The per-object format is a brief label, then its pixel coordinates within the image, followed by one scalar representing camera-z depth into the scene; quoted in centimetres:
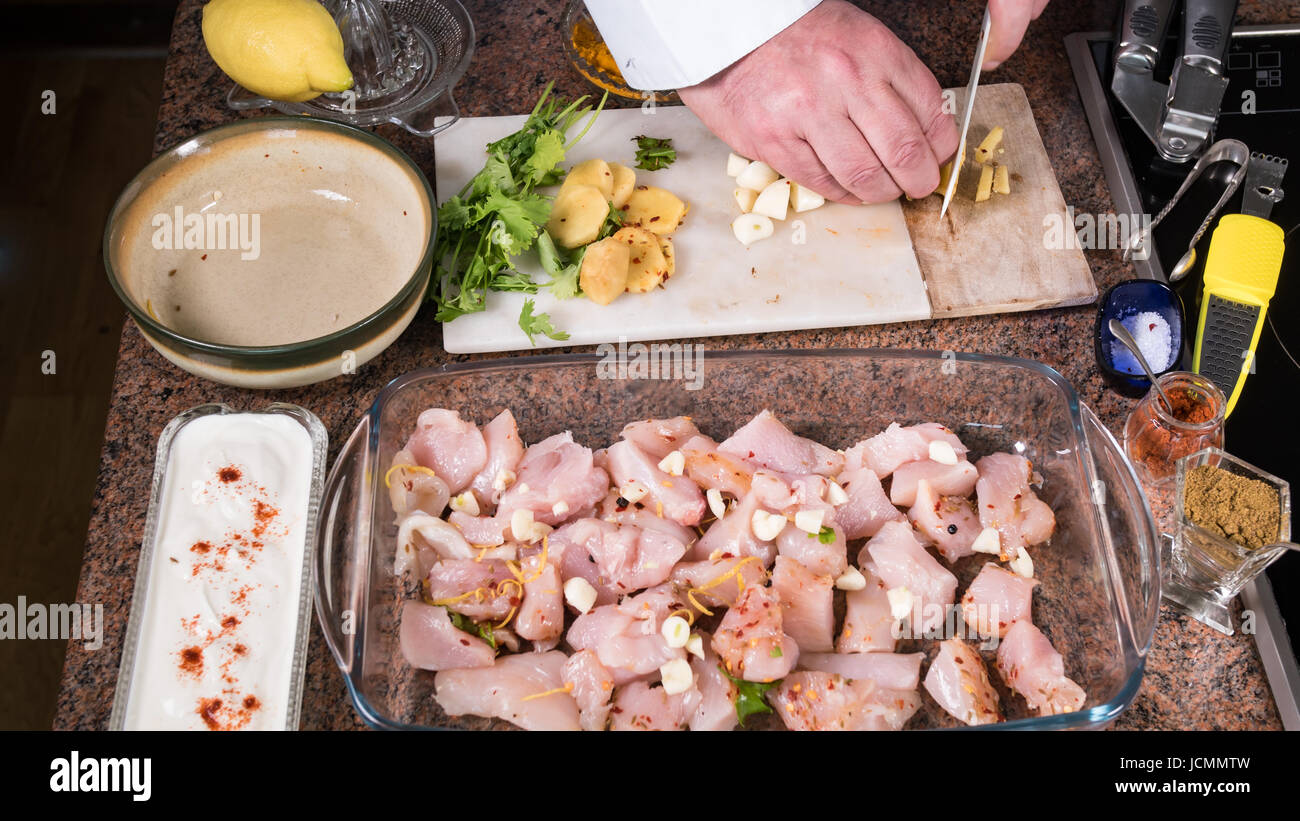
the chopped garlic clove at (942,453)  136
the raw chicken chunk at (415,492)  132
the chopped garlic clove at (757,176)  162
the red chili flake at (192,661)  121
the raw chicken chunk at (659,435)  138
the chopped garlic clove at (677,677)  120
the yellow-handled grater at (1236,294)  147
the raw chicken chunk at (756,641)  120
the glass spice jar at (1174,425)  137
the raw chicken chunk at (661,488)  134
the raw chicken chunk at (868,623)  127
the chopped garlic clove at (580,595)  127
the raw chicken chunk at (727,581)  128
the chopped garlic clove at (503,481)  135
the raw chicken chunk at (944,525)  135
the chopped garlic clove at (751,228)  158
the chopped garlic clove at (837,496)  134
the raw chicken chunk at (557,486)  133
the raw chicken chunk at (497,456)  136
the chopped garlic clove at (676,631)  121
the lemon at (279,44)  148
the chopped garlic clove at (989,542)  133
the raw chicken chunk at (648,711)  121
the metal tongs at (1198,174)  156
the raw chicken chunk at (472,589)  127
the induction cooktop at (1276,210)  132
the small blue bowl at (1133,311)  148
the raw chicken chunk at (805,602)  127
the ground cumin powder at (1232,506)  125
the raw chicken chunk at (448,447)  135
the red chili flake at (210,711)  117
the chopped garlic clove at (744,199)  161
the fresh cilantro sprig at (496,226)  147
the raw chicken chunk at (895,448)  138
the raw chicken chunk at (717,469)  136
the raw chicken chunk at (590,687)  121
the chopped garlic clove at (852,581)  130
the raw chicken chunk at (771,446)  136
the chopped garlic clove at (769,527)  130
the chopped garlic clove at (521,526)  131
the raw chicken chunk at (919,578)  129
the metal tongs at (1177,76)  161
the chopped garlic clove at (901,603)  127
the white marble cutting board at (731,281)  151
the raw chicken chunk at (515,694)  120
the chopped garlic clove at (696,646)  123
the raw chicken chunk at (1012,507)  133
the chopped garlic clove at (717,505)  135
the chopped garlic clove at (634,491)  134
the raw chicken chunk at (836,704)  120
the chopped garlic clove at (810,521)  130
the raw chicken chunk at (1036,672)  122
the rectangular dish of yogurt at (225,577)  119
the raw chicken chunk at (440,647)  124
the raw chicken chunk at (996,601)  129
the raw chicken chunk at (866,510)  136
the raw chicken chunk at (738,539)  133
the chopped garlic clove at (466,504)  134
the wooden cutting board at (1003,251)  155
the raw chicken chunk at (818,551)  130
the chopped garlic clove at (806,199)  160
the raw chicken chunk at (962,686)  121
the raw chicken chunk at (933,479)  136
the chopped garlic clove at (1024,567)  132
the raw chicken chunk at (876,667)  124
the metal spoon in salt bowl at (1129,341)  138
